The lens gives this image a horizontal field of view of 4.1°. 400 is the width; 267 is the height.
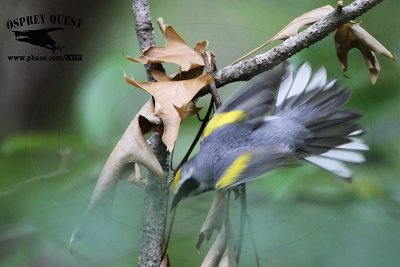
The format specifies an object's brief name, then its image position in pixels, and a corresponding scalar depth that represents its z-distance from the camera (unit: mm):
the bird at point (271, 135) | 2776
